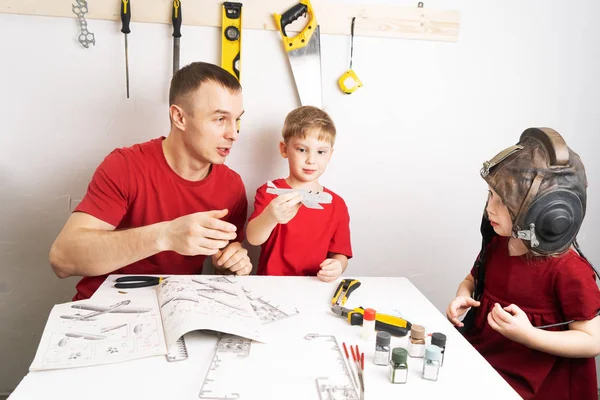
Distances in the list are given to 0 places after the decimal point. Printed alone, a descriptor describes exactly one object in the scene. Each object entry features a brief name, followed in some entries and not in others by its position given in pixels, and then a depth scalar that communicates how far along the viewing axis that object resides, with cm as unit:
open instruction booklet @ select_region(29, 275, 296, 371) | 89
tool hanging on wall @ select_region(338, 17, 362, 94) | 185
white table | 79
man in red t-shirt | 129
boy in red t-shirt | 160
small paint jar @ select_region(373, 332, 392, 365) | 91
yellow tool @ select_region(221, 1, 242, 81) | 175
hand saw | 177
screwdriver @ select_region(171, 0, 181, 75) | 171
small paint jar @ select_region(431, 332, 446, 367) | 92
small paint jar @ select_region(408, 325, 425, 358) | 96
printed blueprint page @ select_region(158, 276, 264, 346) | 95
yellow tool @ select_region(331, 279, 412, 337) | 105
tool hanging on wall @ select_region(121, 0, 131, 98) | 168
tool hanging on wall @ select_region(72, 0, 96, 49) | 168
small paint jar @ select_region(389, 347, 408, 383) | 84
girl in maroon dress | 115
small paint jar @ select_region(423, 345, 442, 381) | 86
